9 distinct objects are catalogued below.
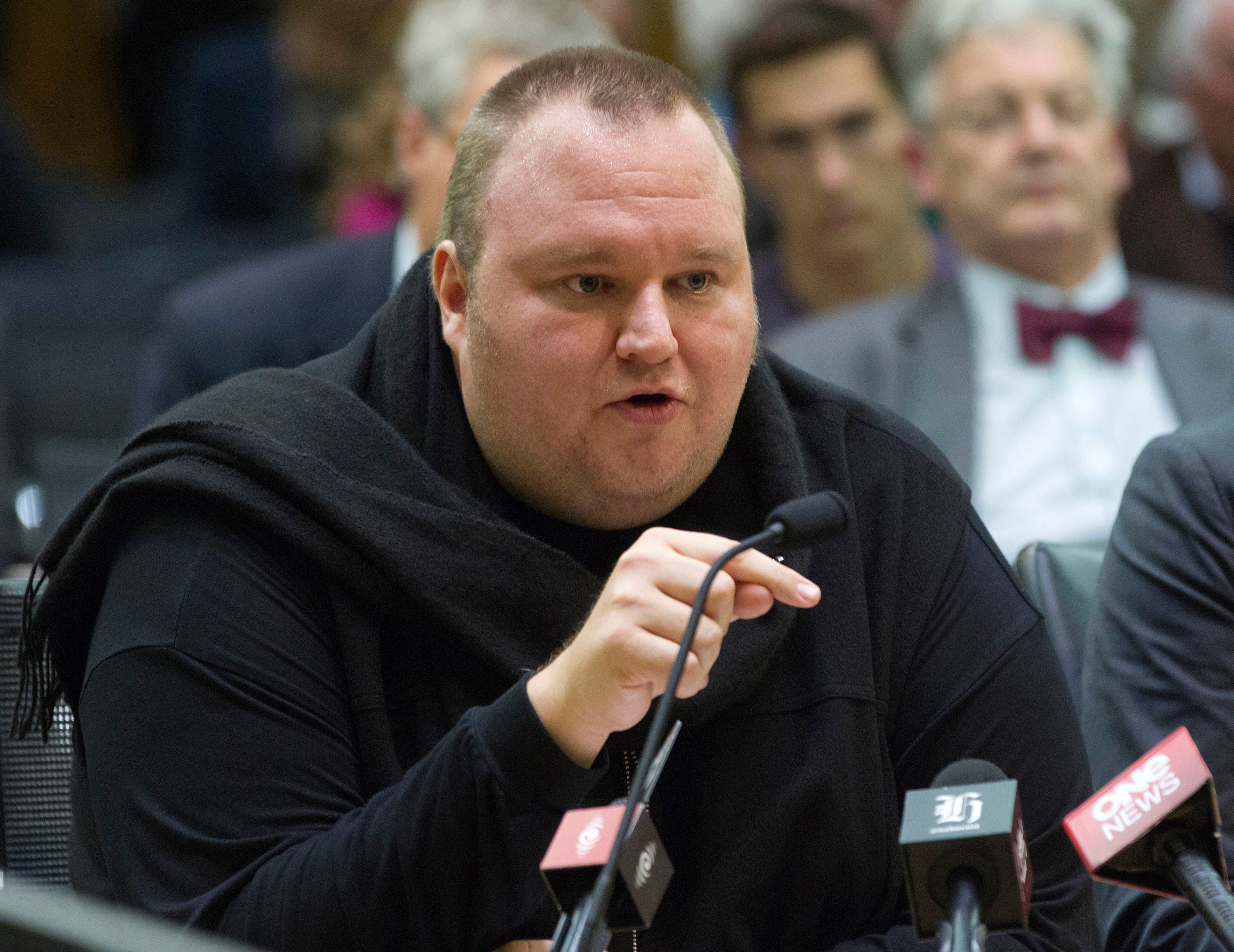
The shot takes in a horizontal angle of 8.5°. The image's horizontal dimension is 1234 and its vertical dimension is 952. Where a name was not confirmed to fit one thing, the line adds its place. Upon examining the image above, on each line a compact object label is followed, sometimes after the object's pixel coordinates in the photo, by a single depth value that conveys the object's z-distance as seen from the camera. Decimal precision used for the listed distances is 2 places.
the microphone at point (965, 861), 3.86
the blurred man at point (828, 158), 5.80
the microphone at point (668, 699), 3.84
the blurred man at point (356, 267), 5.10
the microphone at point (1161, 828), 3.90
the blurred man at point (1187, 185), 6.04
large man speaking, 4.01
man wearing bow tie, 4.98
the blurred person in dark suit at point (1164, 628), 4.16
